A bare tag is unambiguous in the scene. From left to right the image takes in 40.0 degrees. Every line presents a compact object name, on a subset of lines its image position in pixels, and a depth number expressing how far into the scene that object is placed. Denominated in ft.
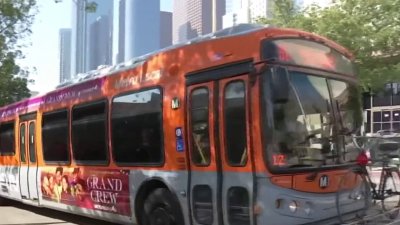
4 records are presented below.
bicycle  23.40
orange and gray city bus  21.13
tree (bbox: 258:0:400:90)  52.75
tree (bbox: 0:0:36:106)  53.06
